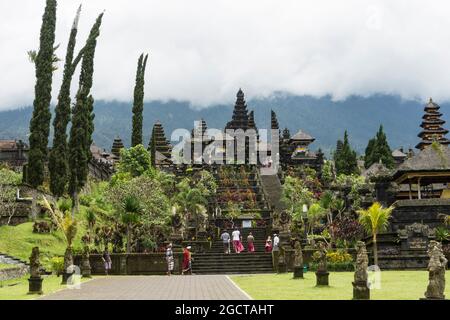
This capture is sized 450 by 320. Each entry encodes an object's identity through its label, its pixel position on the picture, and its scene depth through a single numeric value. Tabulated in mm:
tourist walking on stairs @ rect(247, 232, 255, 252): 38969
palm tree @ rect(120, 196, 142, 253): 35312
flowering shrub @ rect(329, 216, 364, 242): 37231
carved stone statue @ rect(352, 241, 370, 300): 16125
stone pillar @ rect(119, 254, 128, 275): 33438
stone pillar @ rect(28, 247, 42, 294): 20391
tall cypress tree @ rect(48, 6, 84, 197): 41219
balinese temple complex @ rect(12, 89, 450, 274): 32656
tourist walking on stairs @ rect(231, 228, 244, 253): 37969
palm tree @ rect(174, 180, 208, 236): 47281
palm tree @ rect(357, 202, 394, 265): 29109
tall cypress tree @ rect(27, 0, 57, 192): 39312
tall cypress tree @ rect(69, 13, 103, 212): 43500
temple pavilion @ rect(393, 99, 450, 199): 37094
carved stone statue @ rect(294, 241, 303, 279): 25609
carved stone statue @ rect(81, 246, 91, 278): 29625
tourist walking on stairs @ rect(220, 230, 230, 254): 37688
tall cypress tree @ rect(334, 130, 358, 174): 79938
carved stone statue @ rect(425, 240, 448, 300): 14083
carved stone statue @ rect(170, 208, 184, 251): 35625
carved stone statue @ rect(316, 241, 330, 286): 20891
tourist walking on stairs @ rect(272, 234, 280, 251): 33981
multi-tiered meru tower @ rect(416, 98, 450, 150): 82438
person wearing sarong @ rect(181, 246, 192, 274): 33219
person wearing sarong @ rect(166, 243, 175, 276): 32188
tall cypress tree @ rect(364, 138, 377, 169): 80688
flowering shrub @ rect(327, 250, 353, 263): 31812
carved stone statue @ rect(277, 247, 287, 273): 31094
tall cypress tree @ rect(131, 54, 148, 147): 62125
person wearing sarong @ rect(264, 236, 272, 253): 37812
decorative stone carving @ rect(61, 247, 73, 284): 25022
